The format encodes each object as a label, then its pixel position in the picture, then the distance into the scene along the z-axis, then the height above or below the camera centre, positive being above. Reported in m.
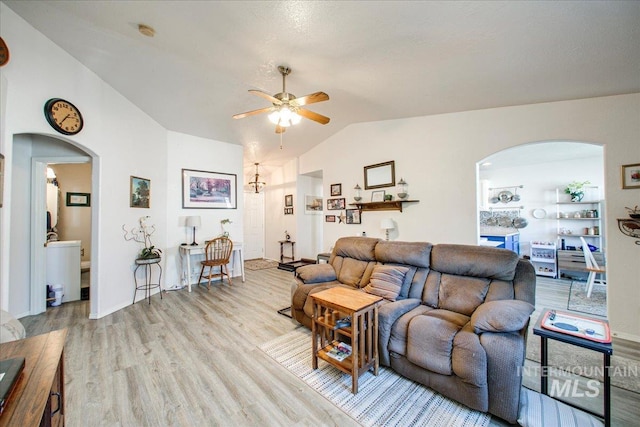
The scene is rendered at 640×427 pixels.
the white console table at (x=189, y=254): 4.43 -0.71
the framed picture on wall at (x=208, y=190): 4.80 +0.54
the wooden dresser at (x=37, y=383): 0.80 -0.62
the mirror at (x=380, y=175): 4.32 +0.71
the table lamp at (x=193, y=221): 4.54 -0.08
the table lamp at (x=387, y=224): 4.14 -0.14
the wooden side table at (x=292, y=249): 6.69 -0.88
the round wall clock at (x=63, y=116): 2.60 +1.10
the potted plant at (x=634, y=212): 2.51 +0.01
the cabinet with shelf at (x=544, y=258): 5.14 -0.90
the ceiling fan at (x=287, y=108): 2.51 +1.16
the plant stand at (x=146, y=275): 3.79 -0.92
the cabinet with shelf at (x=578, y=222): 4.85 -0.17
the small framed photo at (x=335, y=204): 5.06 +0.24
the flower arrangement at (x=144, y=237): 3.80 -0.30
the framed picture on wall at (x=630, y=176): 2.58 +0.38
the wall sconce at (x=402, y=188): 4.04 +0.45
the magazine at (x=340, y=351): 2.07 -1.14
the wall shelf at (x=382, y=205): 4.18 +0.18
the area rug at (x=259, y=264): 6.40 -1.28
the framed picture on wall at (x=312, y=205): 6.64 +0.29
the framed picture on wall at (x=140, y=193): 3.81 +0.38
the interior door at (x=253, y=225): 7.52 -0.26
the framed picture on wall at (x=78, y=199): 4.63 +0.34
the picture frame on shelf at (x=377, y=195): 4.47 +0.36
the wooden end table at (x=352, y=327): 1.90 -0.90
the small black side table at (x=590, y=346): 1.40 -0.75
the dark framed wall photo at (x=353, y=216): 4.85 -0.01
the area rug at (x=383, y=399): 1.65 -1.33
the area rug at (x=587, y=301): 3.41 -1.28
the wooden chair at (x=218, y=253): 4.50 -0.68
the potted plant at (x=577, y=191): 4.98 +0.46
